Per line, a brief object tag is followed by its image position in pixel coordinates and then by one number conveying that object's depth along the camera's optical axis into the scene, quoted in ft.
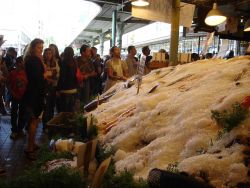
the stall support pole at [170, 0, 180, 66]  19.64
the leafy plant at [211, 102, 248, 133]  6.21
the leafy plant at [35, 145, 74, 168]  8.69
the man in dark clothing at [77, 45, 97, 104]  22.02
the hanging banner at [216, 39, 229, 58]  17.71
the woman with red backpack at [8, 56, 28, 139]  17.58
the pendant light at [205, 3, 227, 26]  17.12
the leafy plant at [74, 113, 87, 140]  10.43
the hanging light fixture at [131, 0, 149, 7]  17.82
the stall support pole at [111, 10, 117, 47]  49.07
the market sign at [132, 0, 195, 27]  18.47
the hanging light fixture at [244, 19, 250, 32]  22.97
